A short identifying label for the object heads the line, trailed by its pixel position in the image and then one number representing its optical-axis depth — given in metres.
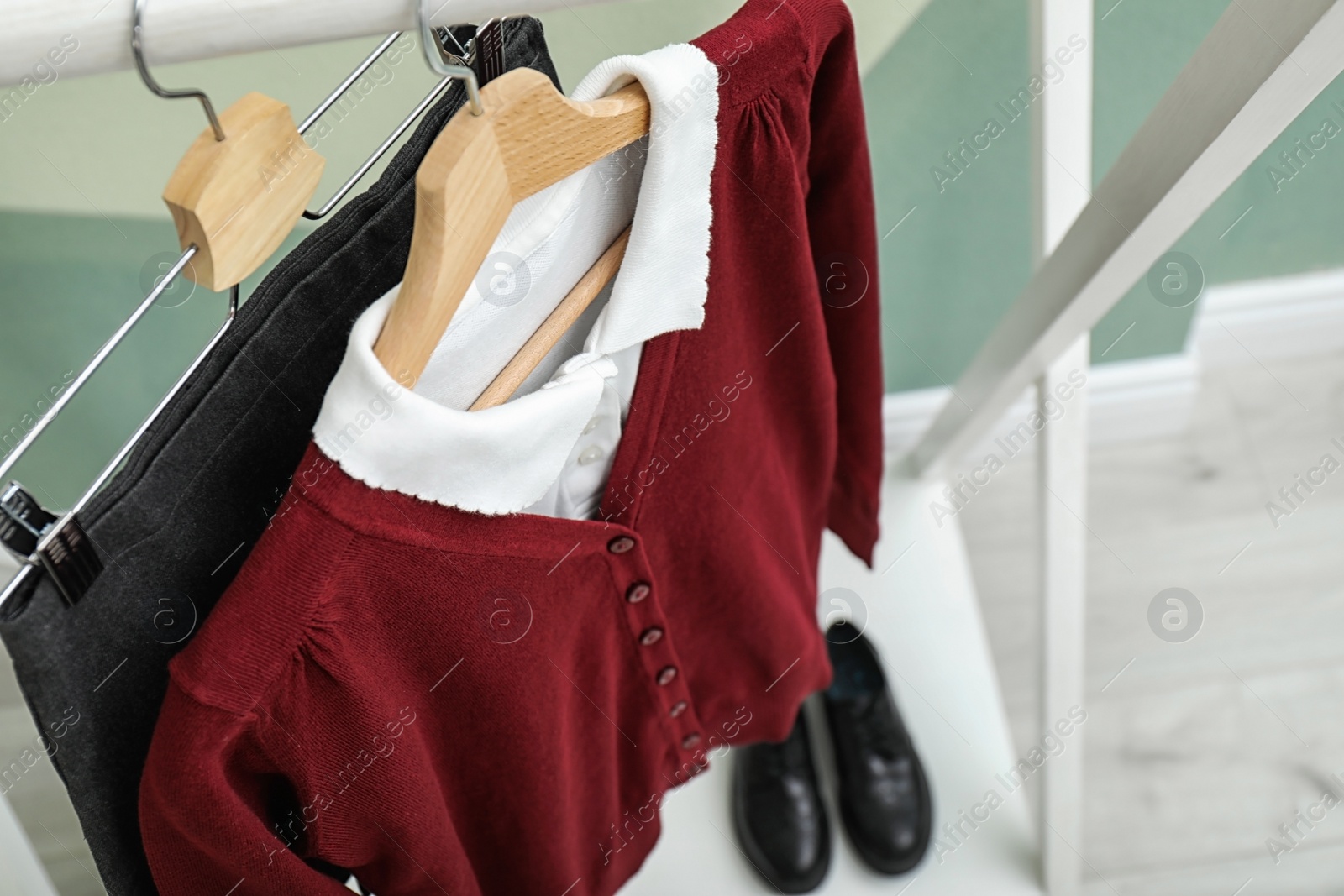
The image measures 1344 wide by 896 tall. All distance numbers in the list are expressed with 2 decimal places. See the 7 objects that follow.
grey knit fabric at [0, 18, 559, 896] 0.40
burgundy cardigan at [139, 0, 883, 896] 0.43
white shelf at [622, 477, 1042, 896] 1.04
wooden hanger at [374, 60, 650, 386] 0.37
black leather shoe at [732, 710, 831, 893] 1.02
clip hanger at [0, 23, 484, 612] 0.36
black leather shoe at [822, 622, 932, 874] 1.04
